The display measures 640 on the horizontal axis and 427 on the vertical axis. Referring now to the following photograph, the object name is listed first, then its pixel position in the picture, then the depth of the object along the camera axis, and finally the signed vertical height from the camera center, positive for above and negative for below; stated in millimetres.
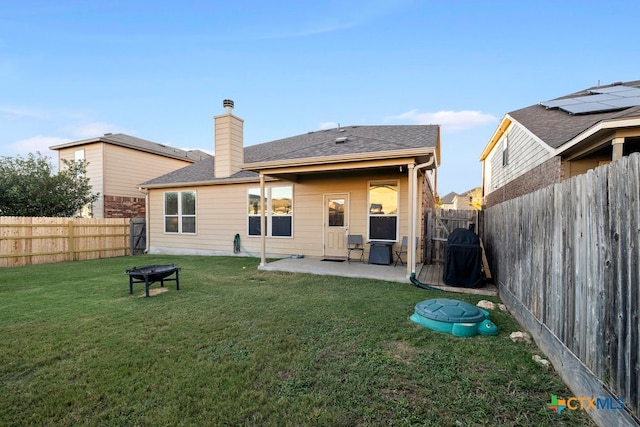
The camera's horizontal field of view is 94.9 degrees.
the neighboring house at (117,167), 14031 +2278
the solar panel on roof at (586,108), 6686 +2571
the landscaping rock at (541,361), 2758 -1427
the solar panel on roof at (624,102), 6129 +2440
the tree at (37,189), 11195 +901
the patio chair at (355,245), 8719 -992
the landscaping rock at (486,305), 4645 -1481
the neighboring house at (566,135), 5027 +1659
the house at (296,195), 7176 +575
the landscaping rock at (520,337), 3348 -1438
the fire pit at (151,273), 5230 -1124
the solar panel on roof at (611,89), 8018 +3528
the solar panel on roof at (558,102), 8250 +3255
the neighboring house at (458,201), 40438 +1733
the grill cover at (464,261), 5816 -983
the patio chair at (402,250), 8250 -1088
